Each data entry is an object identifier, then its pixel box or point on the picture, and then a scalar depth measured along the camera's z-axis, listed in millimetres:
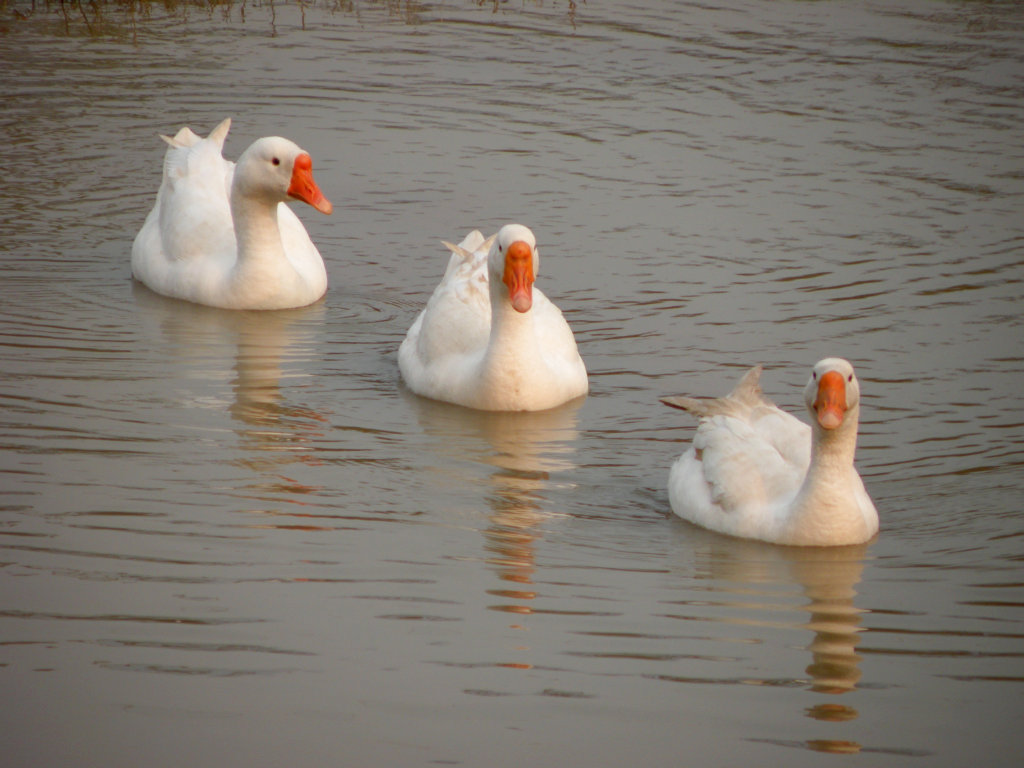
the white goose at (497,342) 16406
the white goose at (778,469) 12719
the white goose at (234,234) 20547
